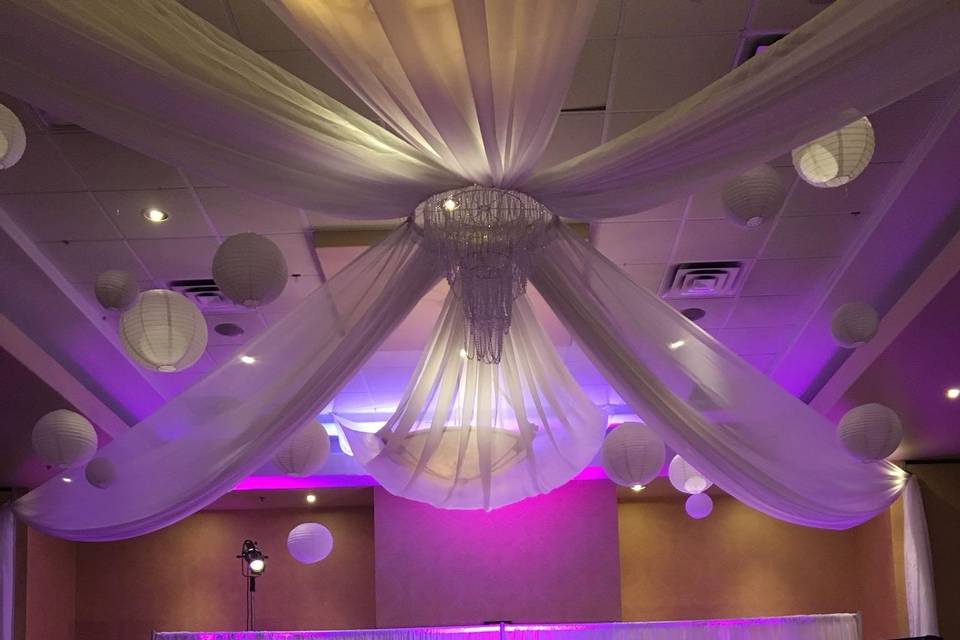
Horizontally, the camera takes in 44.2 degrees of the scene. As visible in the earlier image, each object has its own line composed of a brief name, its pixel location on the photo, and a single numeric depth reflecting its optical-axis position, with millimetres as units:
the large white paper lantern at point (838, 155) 4012
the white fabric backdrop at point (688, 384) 3709
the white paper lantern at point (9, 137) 3664
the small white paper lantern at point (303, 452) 5977
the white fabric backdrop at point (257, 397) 3650
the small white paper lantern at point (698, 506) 10125
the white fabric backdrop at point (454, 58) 2582
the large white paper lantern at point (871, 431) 4305
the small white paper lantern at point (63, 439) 5426
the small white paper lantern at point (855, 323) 5301
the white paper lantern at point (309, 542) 9703
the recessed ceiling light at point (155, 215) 6126
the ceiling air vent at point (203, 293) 7086
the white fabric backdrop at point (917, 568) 9477
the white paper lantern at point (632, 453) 6191
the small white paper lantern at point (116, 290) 4918
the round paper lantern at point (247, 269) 3955
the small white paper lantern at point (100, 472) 3631
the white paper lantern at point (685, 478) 7516
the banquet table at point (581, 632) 8734
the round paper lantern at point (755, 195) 4160
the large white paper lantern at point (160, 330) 4629
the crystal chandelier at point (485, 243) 3398
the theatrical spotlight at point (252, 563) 10164
